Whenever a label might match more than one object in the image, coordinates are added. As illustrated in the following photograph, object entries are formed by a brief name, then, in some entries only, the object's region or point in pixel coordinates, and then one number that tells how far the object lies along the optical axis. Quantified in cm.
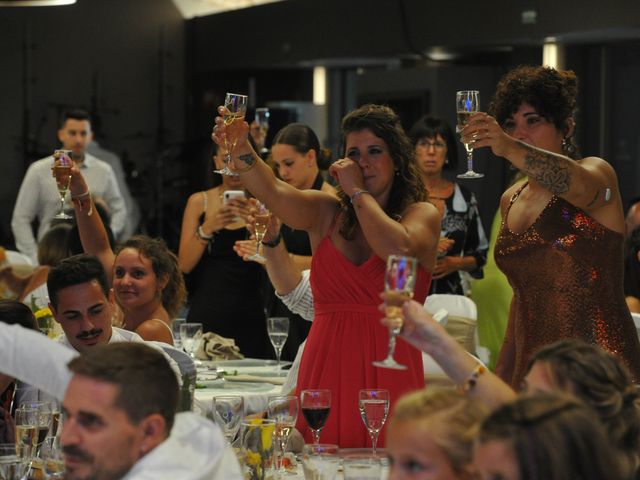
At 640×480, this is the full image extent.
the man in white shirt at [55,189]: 1493
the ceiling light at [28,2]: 844
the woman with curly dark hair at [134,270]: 803
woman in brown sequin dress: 598
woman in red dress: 595
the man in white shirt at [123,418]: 364
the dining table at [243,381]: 711
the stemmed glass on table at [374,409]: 526
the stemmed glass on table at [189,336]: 805
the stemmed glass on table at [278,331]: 838
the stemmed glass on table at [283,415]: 504
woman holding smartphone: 1068
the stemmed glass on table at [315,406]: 531
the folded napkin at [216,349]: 872
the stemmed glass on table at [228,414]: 517
